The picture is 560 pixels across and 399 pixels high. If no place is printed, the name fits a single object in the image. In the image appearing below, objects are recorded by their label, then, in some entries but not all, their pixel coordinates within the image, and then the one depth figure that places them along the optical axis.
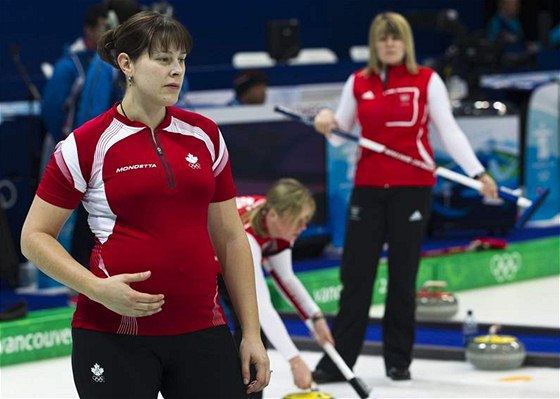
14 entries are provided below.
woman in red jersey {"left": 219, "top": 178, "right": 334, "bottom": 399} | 10.02
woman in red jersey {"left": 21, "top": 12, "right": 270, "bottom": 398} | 6.33
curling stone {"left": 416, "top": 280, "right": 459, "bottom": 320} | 15.84
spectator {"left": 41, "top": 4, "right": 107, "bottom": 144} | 16.30
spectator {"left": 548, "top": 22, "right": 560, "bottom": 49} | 25.86
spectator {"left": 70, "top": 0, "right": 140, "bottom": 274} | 13.62
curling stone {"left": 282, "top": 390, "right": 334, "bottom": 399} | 11.51
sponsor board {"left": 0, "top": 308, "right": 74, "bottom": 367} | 14.13
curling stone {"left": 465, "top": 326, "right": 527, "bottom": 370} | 13.48
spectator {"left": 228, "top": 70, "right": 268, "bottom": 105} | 18.66
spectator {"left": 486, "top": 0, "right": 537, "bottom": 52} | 27.41
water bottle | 14.44
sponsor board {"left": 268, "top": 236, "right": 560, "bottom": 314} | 17.11
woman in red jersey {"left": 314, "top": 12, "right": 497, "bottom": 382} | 12.76
